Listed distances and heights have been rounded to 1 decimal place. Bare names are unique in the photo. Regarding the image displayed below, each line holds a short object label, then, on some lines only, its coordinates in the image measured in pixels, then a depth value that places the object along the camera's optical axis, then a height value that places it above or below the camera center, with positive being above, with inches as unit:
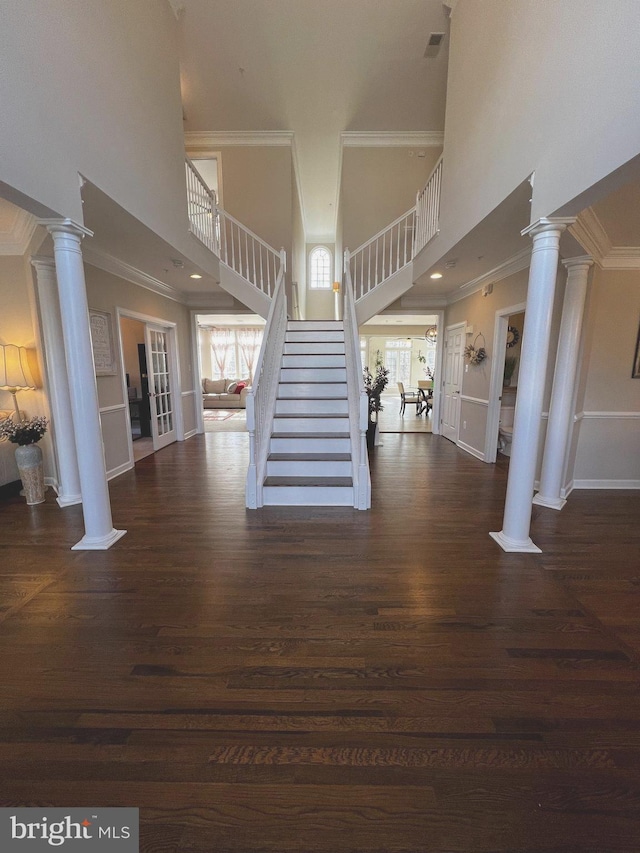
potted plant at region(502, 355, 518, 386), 238.2 +1.8
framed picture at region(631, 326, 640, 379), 141.3 +0.3
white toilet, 211.5 -33.4
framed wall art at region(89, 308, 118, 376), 159.2 +10.9
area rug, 341.3 -50.1
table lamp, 129.3 -1.5
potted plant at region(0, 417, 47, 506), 131.8 -33.6
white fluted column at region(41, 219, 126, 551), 91.6 -5.8
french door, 214.5 -14.3
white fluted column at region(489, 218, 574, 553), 90.7 -4.4
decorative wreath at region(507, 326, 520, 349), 237.3 +22.0
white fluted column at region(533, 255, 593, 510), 122.5 -4.6
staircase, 132.6 -29.5
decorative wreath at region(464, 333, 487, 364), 194.2 +8.4
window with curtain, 472.7 +23.9
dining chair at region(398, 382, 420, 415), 351.9 -32.7
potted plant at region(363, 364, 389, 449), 226.7 -17.5
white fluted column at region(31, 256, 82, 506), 127.8 -6.9
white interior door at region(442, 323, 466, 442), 232.7 -8.0
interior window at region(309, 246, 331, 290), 396.2 +114.2
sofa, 405.1 -32.5
